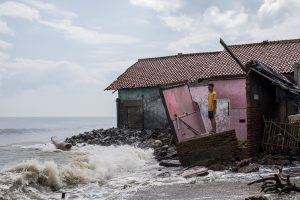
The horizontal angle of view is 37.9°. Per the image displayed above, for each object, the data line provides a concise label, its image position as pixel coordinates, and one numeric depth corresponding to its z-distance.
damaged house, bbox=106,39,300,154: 14.99
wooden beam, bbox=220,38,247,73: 14.41
